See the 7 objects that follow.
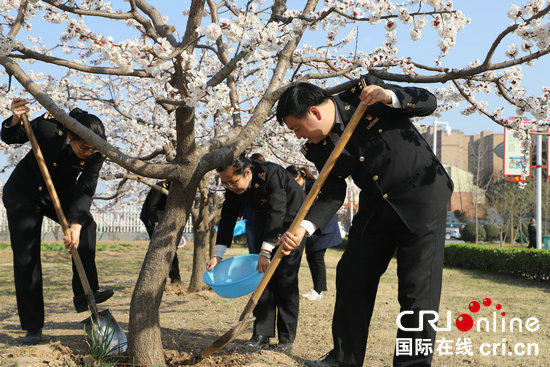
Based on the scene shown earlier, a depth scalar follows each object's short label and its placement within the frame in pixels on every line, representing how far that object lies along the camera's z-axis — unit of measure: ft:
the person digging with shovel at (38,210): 12.67
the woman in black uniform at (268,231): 14.23
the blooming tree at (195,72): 10.31
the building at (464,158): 92.96
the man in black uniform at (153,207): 23.41
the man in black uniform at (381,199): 9.39
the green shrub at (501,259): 34.63
